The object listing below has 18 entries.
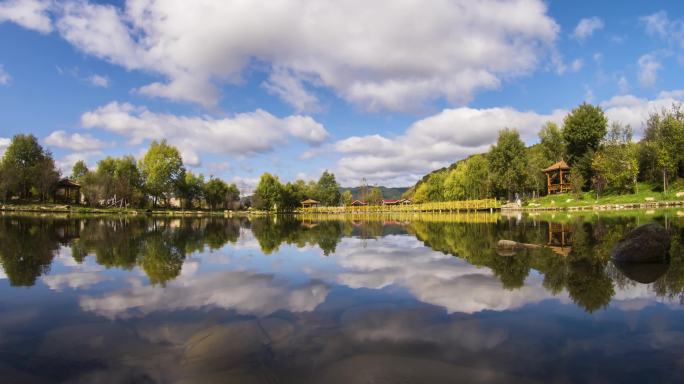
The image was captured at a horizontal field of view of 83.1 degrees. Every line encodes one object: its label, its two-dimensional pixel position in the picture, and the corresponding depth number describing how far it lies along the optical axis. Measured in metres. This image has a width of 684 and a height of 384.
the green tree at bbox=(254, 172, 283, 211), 102.19
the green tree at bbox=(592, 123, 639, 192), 51.41
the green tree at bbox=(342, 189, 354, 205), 133.50
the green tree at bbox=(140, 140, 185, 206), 84.12
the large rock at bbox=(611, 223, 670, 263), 10.53
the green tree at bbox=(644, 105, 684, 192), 47.25
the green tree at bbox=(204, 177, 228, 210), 109.49
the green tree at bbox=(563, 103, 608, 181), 62.06
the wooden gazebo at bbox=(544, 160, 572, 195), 65.88
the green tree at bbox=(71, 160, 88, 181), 102.88
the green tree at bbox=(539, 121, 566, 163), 76.19
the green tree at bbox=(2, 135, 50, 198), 73.29
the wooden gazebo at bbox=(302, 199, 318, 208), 111.25
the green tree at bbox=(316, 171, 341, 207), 125.06
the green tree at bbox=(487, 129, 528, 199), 68.81
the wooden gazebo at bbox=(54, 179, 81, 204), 81.76
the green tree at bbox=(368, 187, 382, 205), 122.00
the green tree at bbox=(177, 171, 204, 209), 102.46
